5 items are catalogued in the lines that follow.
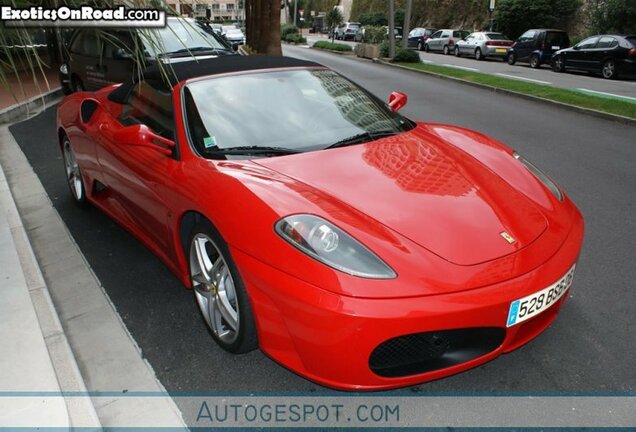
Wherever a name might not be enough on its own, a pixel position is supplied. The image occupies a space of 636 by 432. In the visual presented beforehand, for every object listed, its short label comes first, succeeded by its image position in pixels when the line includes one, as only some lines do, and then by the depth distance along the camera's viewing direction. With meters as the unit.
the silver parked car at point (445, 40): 29.22
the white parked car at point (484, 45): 24.53
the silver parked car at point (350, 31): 48.78
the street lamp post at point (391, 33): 23.28
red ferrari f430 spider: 2.15
